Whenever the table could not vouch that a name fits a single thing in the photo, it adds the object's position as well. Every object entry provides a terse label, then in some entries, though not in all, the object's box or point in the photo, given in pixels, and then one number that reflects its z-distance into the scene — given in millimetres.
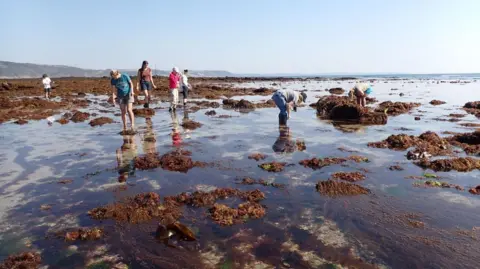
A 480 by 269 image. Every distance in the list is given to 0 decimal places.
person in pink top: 16531
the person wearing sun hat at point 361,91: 17297
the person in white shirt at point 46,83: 25903
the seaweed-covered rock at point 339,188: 6043
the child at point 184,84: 18266
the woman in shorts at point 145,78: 16130
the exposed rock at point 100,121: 13606
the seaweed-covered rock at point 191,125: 12867
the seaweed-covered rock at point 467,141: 9147
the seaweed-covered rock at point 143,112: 16258
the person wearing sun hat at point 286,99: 12305
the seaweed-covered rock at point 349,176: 6776
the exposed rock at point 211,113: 16984
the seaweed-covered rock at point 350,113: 14508
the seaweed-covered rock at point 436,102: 22019
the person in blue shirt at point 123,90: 11227
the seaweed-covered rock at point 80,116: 14821
